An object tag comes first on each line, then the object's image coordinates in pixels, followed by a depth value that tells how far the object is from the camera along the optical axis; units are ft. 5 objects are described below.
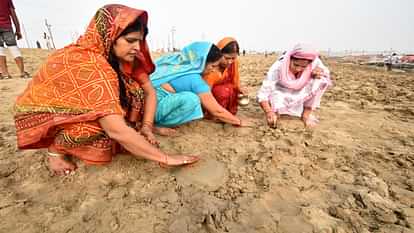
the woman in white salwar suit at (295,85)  7.69
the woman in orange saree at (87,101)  4.34
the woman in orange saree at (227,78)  7.78
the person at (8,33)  12.53
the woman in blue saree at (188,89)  6.87
